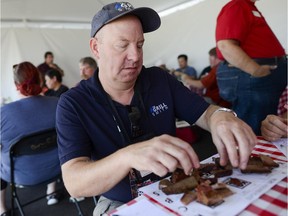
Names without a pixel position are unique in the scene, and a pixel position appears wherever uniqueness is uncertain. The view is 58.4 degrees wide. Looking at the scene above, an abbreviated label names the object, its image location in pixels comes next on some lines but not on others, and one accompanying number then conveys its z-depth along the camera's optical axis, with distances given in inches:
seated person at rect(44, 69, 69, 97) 131.0
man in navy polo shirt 27.1
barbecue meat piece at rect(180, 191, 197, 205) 23.8
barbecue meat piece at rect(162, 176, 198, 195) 25.8
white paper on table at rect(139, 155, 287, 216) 22.2
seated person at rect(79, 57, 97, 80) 131.8
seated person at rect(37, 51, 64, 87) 216.3
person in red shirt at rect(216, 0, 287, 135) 67.7
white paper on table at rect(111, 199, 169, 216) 22.9
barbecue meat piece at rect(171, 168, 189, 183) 27.8
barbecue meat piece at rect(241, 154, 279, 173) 27.6
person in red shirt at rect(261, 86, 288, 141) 37.4
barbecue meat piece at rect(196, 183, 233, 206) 23.0
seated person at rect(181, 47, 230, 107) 125.7
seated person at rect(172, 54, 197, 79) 219.8
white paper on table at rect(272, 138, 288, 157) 33.7
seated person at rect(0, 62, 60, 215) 73.8
